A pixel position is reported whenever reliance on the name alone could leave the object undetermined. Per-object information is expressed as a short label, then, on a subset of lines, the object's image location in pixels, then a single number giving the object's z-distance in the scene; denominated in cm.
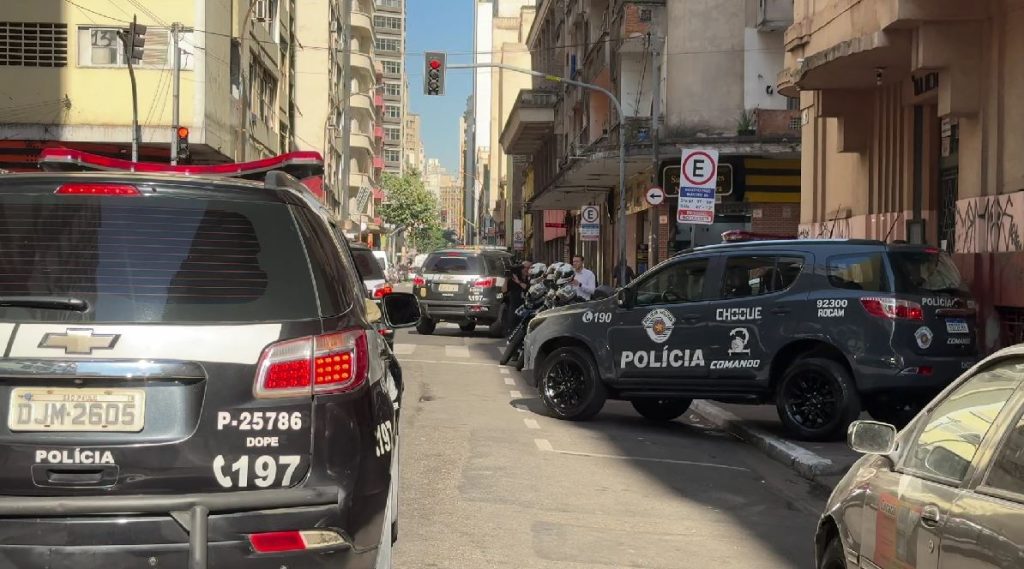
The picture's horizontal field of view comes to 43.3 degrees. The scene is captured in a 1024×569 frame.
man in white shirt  2162
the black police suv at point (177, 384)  407
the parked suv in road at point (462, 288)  2709
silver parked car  357
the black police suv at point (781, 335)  1132
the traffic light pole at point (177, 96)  3150
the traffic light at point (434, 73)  3250
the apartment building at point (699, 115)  3256
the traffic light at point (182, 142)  2919
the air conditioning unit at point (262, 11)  4394
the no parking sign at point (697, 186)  2005
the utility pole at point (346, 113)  4706
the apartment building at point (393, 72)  16425
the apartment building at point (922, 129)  1414
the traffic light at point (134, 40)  2777
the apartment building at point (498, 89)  9881
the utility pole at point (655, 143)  2917
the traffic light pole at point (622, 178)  3039
